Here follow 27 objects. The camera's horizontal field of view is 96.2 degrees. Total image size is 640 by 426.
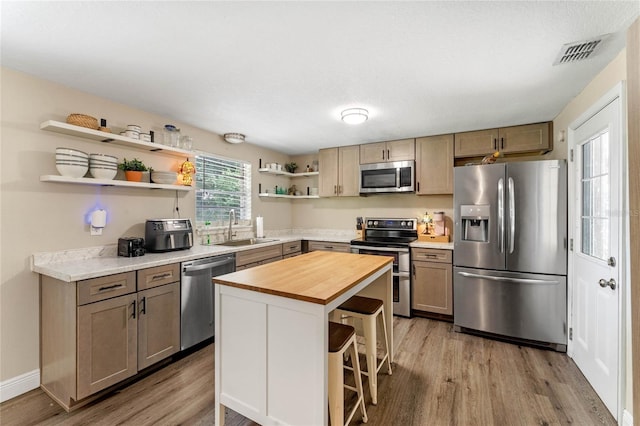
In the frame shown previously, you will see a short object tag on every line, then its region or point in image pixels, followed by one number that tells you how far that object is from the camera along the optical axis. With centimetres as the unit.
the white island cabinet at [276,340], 144
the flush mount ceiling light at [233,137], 371
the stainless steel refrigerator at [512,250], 277
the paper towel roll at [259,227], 423
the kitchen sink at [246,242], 369
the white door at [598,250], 189
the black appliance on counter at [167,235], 273
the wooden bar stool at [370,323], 197
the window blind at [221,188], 359
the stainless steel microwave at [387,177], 394
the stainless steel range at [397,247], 360
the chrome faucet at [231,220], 379
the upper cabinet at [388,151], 398
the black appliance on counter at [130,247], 253
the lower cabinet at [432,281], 341
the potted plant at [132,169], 265
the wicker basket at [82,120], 225
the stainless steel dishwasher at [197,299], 260
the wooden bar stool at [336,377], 158
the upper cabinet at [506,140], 328
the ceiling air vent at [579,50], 171
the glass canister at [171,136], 300
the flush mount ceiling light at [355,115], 282
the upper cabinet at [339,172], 434
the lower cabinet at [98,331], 192
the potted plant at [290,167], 497
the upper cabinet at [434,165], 374
